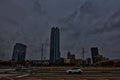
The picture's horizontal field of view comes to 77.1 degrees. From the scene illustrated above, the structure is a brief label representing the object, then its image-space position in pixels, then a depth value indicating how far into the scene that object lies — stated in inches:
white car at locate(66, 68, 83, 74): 739.5
